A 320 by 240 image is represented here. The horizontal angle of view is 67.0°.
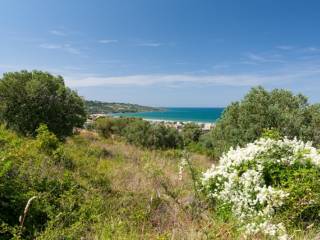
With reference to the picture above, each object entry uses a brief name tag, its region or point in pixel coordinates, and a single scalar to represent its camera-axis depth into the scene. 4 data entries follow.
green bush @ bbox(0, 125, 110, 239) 3.64
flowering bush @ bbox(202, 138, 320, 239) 3.31
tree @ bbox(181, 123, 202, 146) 23.17
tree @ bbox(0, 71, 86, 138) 10.85
